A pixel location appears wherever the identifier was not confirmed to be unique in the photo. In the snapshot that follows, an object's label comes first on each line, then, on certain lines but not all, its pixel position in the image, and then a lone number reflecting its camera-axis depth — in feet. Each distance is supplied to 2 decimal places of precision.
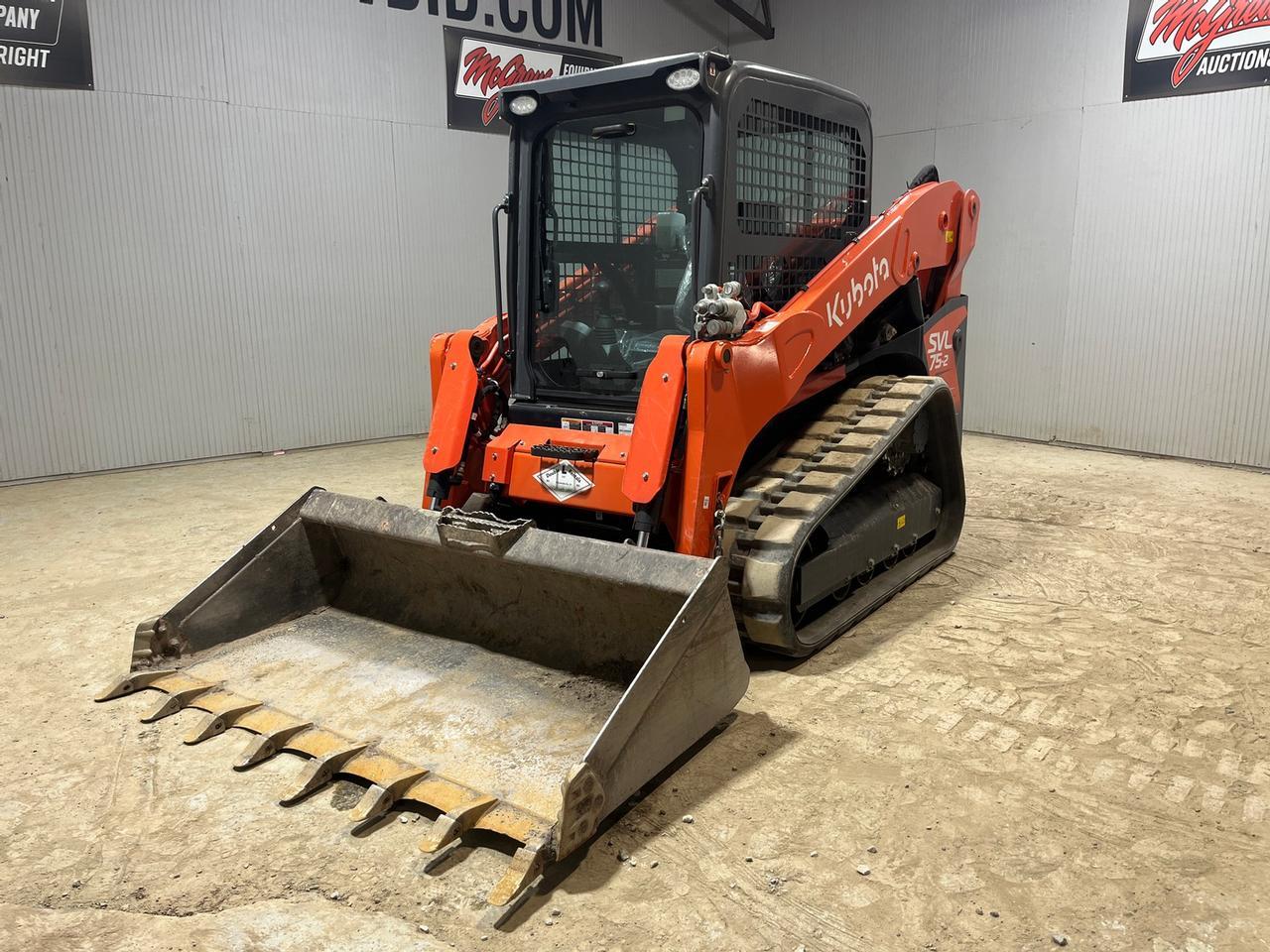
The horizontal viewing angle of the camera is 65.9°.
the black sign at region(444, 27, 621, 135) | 30.66
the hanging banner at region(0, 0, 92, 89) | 23.21
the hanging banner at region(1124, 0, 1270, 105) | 24.47
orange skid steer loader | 9.66
